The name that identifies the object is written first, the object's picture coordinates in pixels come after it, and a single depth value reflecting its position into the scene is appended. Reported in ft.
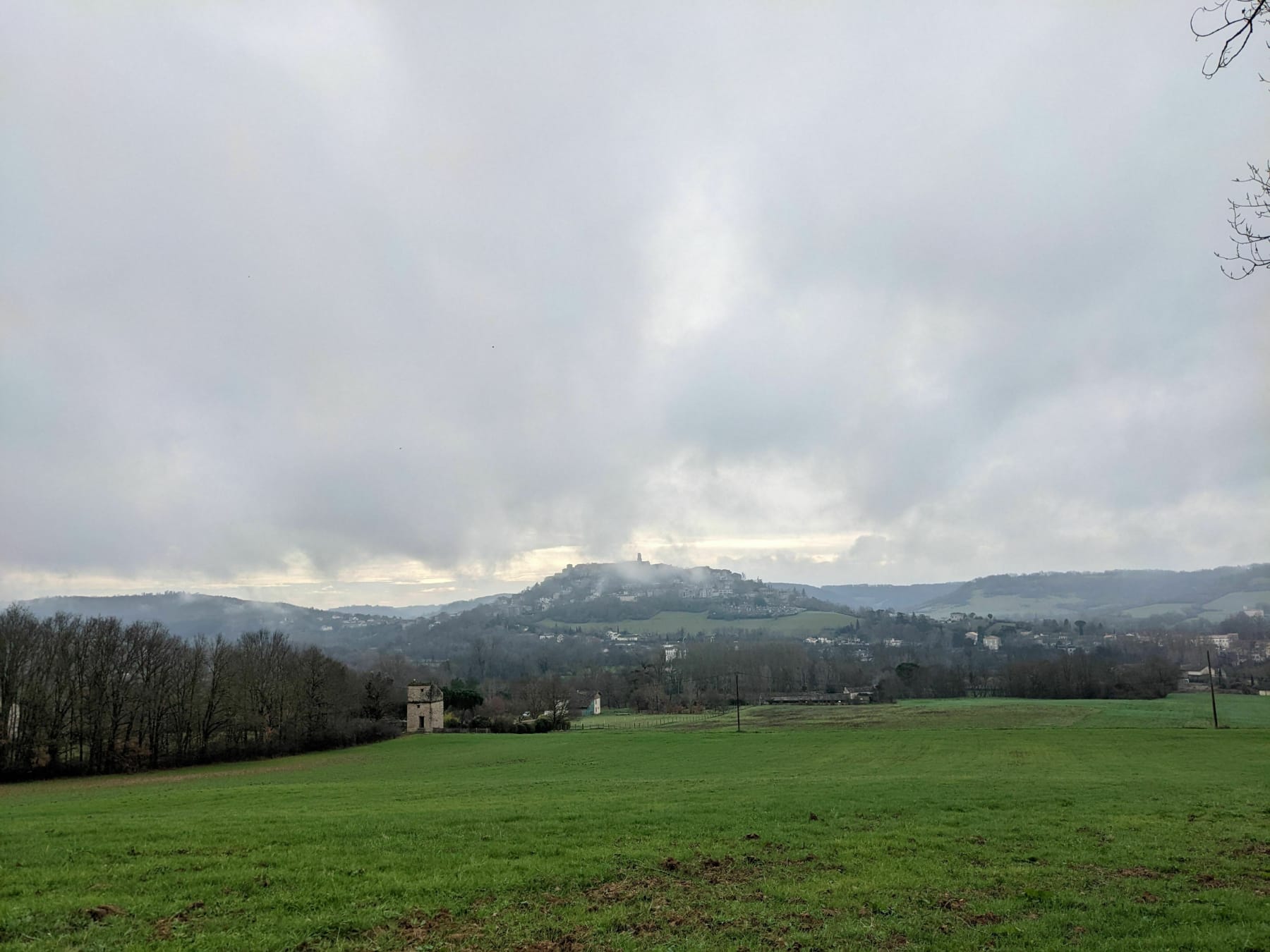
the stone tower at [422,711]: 265.34
